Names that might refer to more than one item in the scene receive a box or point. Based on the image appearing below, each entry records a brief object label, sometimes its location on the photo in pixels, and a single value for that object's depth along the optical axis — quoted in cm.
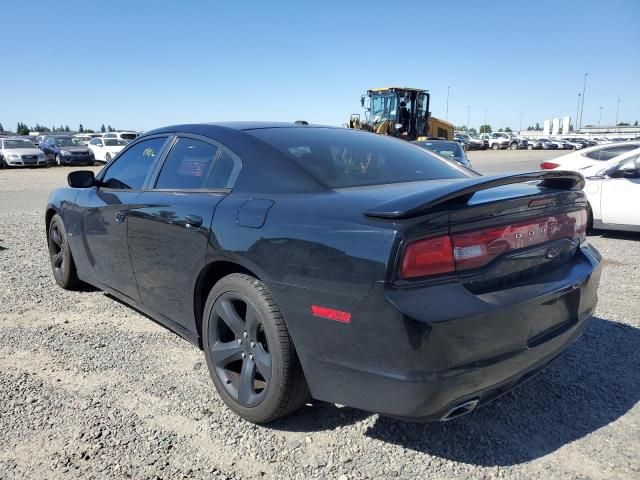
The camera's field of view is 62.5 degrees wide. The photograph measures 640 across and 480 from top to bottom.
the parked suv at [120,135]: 3033
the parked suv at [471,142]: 5057
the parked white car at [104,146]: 2845
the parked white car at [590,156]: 950
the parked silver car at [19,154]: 2603
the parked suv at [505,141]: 5816
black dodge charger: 207
